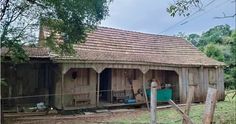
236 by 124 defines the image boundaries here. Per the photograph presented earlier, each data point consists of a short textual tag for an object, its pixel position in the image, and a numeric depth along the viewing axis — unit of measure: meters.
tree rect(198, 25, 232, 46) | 21.39
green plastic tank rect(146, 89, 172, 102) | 10.05
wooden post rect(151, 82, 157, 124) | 4.05
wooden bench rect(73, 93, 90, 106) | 8.60
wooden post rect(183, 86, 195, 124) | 4.13
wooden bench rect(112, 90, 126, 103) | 9.59
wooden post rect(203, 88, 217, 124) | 3.29
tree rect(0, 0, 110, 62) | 5.80
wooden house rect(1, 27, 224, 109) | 8.41
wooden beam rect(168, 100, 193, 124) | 3.84
